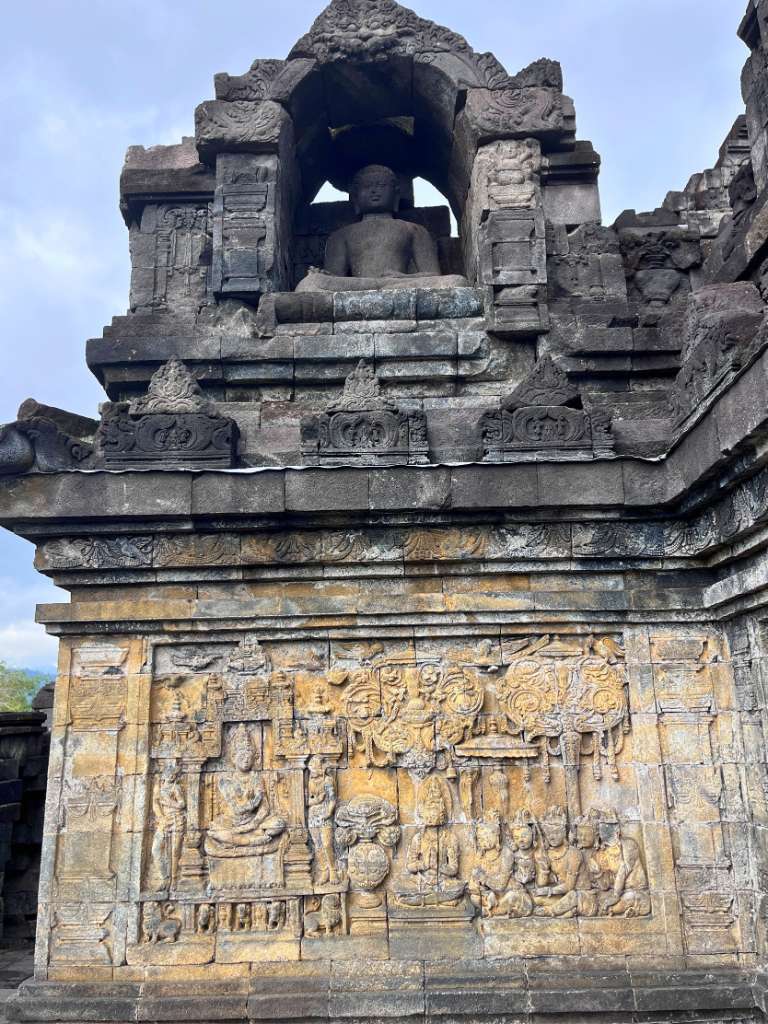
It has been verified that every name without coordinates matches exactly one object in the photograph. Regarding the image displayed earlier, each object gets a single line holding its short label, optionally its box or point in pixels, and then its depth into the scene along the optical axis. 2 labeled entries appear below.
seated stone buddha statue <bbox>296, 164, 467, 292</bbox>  9.27
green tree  43.22
